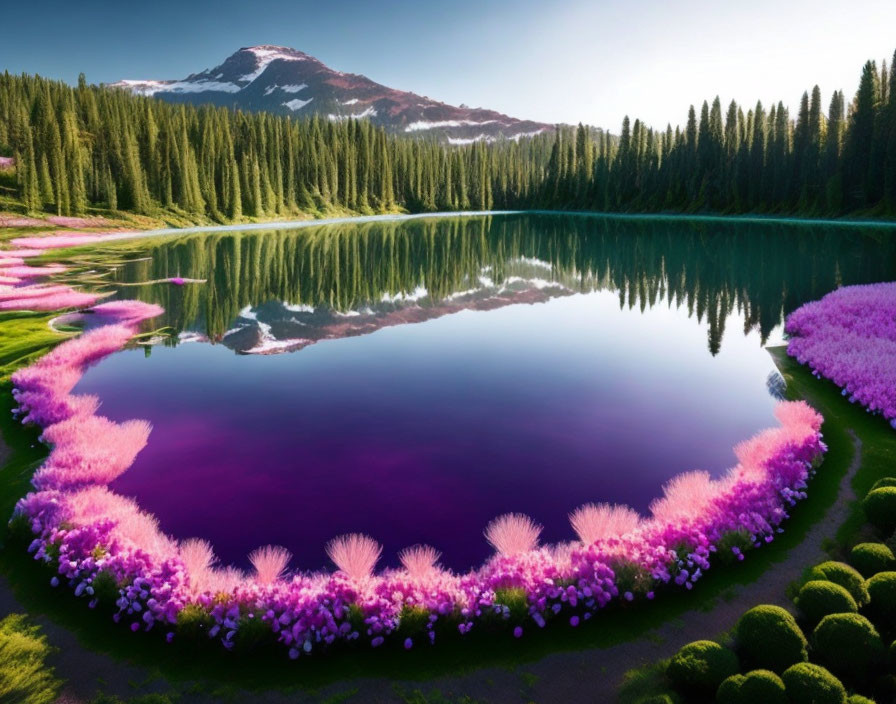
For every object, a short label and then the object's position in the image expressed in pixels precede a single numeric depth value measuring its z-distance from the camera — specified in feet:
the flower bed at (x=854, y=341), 39.66
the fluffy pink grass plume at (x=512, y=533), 23.84
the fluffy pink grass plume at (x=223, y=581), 20.61
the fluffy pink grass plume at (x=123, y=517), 23.26
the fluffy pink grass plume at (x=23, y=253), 142.84
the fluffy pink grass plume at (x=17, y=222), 221.46
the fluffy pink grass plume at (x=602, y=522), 24.23
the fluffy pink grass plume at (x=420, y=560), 21.68
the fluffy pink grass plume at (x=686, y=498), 25.54
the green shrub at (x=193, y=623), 19.02
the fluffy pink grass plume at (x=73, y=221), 239.71
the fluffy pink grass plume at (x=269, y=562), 21.57
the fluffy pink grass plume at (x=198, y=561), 20.79
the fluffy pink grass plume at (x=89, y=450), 28.81
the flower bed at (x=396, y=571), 19.21
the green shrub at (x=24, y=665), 16.80
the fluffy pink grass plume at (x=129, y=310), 71.69
